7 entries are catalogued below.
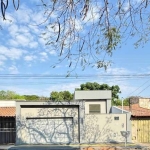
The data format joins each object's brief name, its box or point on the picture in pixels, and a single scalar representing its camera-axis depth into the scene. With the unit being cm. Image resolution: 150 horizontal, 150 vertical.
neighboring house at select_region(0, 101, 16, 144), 1541
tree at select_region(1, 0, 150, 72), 238
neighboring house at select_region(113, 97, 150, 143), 1604
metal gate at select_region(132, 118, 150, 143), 1604
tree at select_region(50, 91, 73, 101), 3181
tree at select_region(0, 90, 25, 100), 3773
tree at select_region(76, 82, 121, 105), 3304
